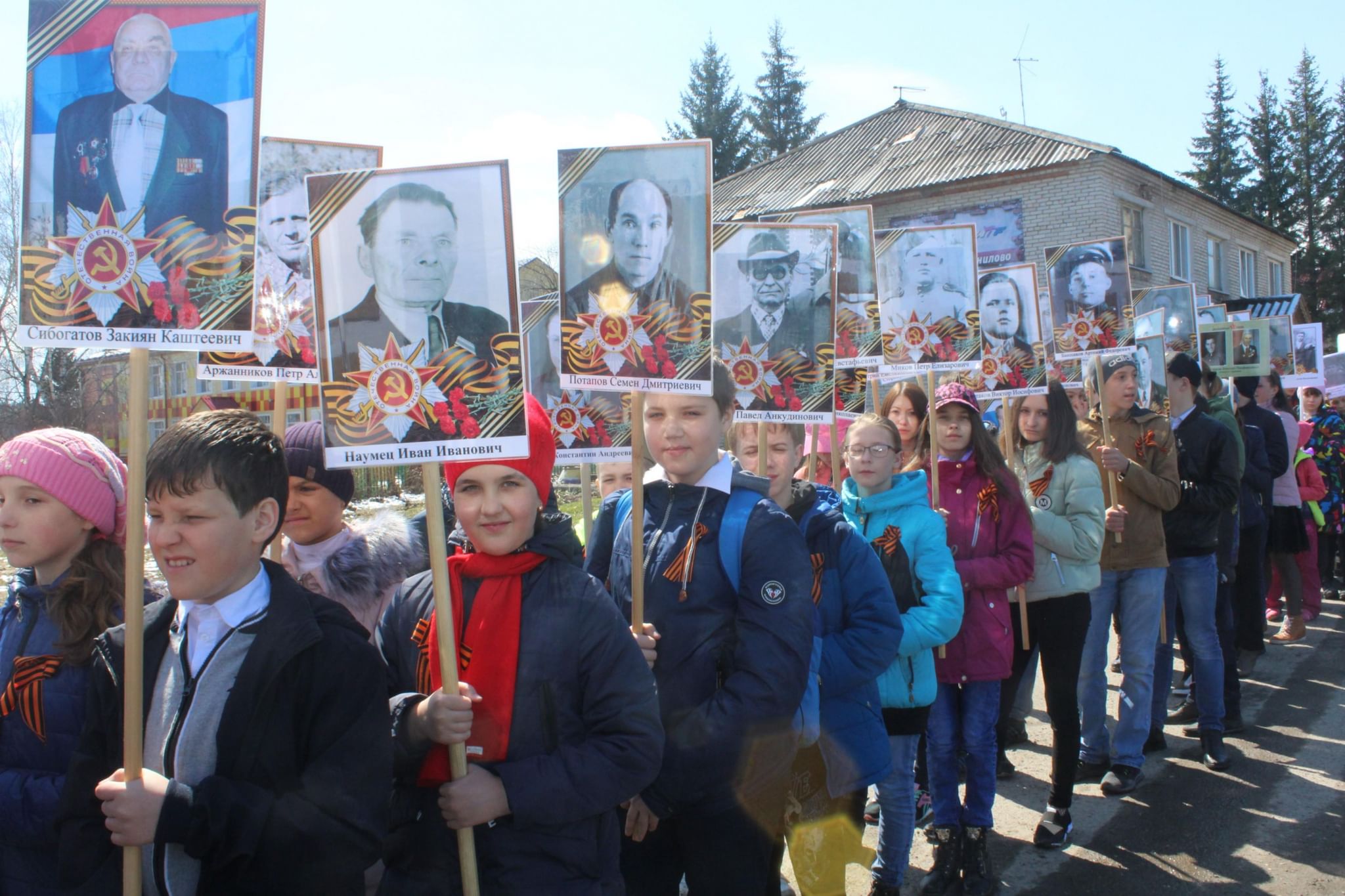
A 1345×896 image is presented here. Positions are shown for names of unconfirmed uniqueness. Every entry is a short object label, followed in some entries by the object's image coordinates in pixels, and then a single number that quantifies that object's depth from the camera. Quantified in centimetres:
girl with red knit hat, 220
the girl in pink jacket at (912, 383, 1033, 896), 416
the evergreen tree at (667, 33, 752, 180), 4866
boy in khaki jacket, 534
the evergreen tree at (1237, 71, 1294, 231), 5094
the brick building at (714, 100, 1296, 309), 2675
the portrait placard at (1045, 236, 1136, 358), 622
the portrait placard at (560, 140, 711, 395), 306
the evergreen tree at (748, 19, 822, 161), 4909
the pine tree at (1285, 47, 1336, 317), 4991
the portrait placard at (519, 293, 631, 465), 459
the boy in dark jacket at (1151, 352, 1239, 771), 569
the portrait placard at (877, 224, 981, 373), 518
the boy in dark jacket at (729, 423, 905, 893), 350
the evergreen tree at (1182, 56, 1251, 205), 5184
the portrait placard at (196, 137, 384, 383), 346
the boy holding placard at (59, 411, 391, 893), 192
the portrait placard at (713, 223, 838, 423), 395
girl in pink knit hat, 231
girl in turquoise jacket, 395
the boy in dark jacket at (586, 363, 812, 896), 274
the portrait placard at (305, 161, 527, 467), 232
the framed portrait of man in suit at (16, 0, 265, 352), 220
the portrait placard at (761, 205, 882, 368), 475
